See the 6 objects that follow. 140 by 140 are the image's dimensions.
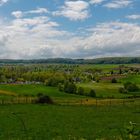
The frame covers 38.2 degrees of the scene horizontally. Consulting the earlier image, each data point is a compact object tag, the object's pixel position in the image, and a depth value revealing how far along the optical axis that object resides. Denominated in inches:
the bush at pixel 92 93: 2311.1
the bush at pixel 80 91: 2406.9
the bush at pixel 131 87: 2649.0
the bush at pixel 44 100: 1602.9
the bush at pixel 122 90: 2567.5
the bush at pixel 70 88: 2463.3
